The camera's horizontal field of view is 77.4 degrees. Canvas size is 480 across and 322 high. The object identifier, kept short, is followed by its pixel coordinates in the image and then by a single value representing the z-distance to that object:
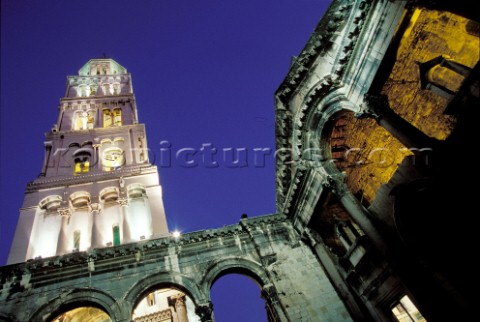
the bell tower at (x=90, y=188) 16.92
